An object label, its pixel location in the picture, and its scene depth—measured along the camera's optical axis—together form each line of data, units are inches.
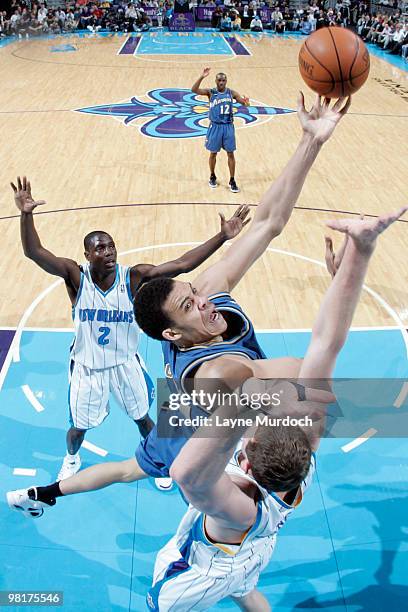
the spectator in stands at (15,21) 1023.0
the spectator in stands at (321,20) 1062.1
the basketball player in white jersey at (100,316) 161.3
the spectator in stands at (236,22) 1100.5
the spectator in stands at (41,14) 1039.0
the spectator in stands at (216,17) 1111.6
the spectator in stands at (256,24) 1106.9
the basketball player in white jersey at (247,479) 78.3
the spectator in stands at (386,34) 890.7
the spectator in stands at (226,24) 1097.4
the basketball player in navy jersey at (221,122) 364.2
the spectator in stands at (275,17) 1109.7
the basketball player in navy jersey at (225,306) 102.7
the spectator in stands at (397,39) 848.3
